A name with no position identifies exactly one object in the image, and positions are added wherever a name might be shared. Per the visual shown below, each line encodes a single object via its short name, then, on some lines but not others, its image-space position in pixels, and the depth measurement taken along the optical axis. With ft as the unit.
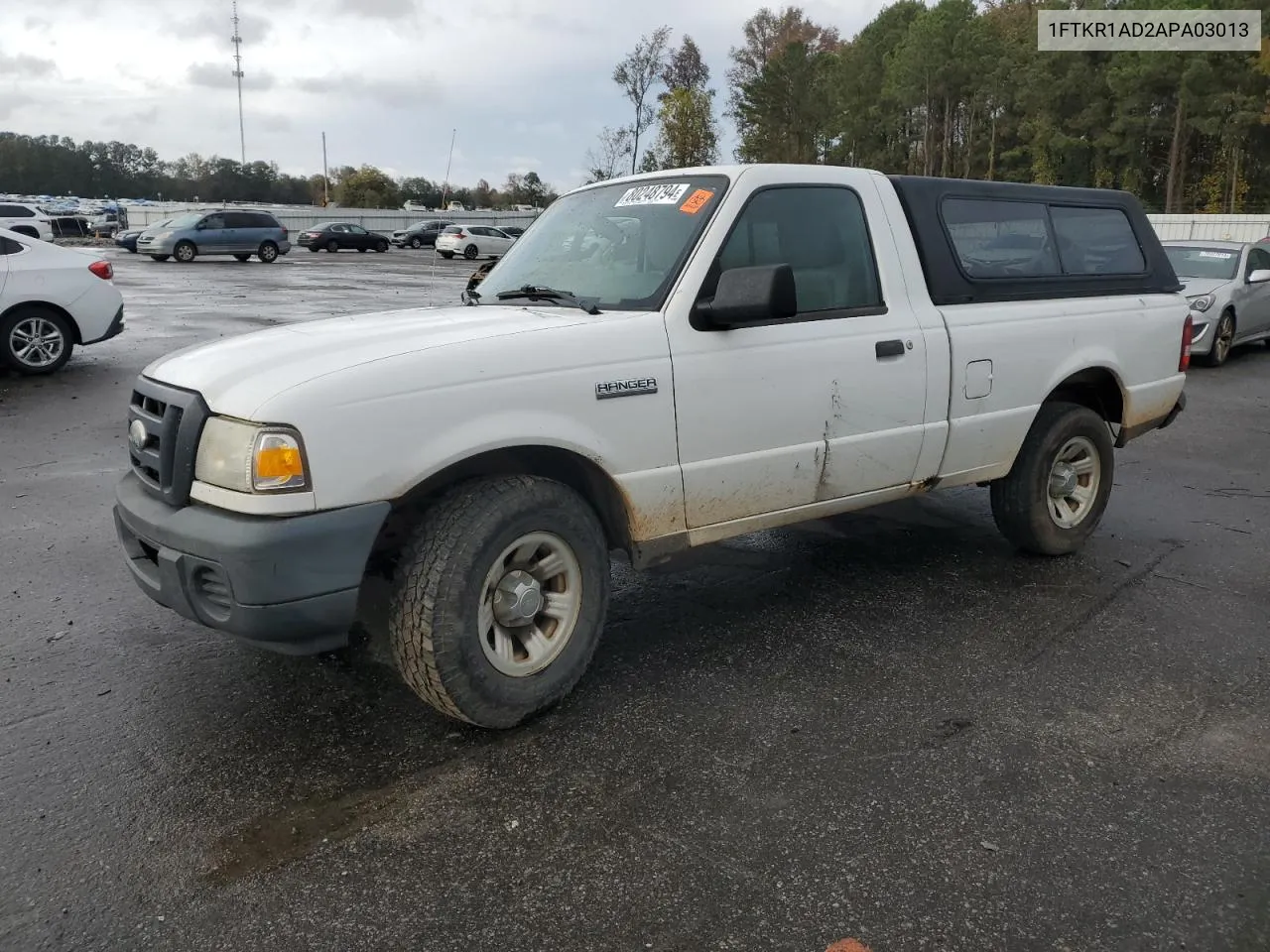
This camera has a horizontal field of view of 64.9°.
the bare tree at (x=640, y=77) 193.16
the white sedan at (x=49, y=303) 32.40
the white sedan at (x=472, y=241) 131.95
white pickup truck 9.81
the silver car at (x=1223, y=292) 41.04
